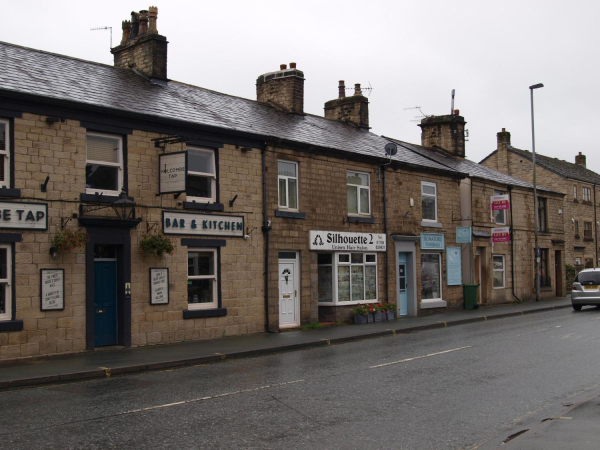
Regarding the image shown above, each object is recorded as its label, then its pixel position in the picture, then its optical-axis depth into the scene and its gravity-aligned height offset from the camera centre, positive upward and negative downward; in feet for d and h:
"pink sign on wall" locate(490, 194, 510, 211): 95.91 +8.02
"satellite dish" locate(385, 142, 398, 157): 79.41 +13.24
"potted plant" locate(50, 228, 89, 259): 47.03 +1.71
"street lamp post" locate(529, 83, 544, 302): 105.40 +3.38
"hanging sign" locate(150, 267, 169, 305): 54.13 -1.97
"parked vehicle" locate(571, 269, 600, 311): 86.48 -4.76
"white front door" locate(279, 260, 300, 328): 66.50 -3.78
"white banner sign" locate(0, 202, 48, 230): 45.50 +3.49
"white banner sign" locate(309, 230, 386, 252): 69.92 +1.98
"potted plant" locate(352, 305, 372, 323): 73.39 -6.27
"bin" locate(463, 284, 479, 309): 92.02 -5.44
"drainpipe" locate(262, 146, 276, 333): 63.52 +3.01
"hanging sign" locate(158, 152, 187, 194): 52.39 +7.29
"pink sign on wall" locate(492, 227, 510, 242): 95.04 +3.17
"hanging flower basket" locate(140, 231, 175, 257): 53.06 +1.41
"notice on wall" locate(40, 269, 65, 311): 47.19 -1.86
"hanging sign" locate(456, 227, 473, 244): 91.76 +3.05
